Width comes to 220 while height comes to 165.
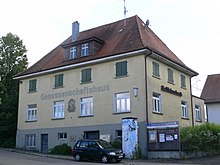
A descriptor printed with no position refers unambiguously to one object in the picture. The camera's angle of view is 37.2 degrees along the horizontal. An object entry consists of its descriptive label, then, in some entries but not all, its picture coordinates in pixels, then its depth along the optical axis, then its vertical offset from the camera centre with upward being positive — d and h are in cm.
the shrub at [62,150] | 2805 -170
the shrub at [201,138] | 2277 -57
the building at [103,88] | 2628 +375
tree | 3562 +600
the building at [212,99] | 4494 +426
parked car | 2127 -142
